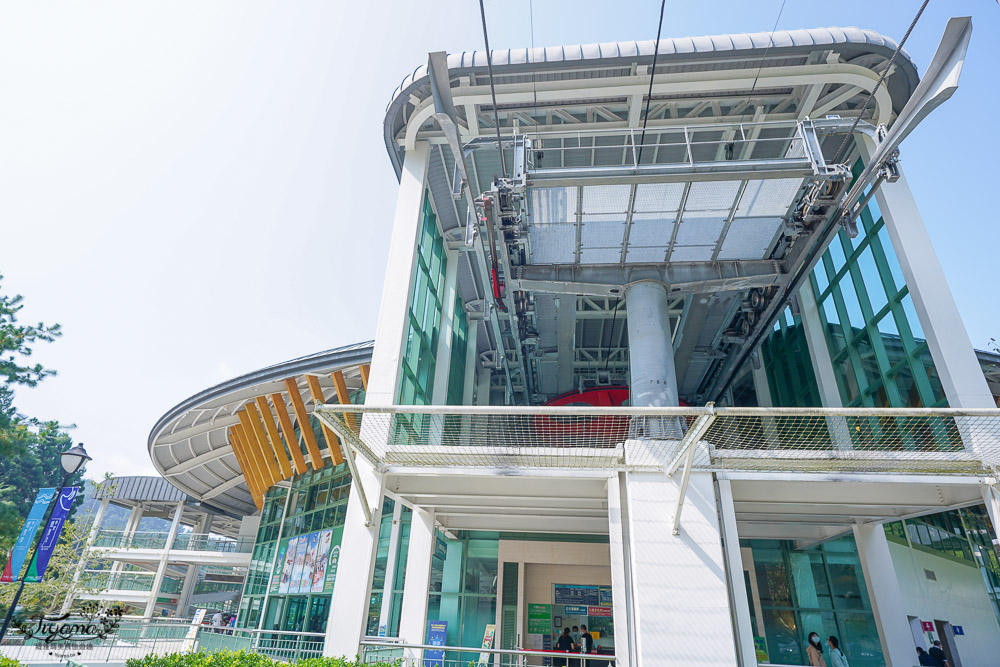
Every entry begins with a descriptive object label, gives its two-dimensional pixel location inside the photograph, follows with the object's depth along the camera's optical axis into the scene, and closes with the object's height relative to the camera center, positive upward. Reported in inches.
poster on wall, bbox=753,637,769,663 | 563.5 -4.1
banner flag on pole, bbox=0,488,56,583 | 345.7 +39.6
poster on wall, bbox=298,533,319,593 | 810.8 +82.6
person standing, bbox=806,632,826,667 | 446.5 -5.1
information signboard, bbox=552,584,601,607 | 624.7 +41.6
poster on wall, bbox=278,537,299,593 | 860.6 +81.3
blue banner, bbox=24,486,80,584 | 357.1 +48.6
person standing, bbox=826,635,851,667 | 421.8 -6.9
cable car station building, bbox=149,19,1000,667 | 332.2 +228.3
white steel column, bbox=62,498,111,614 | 926.7 +74.8
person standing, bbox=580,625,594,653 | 523.2 -4.9
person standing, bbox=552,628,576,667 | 530.6 -5.6
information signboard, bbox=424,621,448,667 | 601.3 -3.2
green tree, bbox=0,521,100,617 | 877.8 +46.1
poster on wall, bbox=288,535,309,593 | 837.8 +86.4
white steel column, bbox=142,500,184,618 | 1334.9 +119.4
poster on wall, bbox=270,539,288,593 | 887.1 +82.6
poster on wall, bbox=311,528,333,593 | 784.3 +83.7
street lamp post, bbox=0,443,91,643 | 380.5 +95.0
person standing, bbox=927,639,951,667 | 438.9 -2.2
